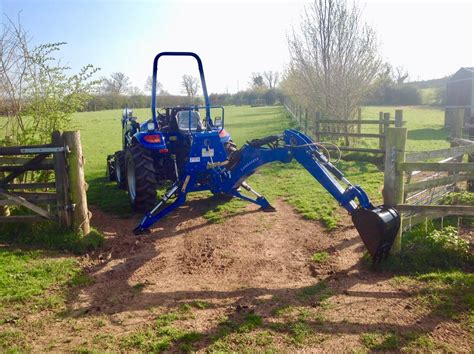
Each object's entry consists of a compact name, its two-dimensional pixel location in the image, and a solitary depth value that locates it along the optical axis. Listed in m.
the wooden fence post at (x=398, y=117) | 10.73
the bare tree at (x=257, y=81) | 86.69
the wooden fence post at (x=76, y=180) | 5.71
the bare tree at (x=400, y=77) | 54.44
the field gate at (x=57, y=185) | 5.65
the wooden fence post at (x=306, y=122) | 17.33
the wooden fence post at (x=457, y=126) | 7.07
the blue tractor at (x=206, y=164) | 4.46
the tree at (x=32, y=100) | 7.29
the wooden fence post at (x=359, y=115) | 14.97
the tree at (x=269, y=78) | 86.57
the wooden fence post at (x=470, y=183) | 6.68
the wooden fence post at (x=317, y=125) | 13.84
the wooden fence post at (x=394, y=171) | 4.52
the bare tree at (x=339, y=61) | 15.08
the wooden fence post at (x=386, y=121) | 11.91
